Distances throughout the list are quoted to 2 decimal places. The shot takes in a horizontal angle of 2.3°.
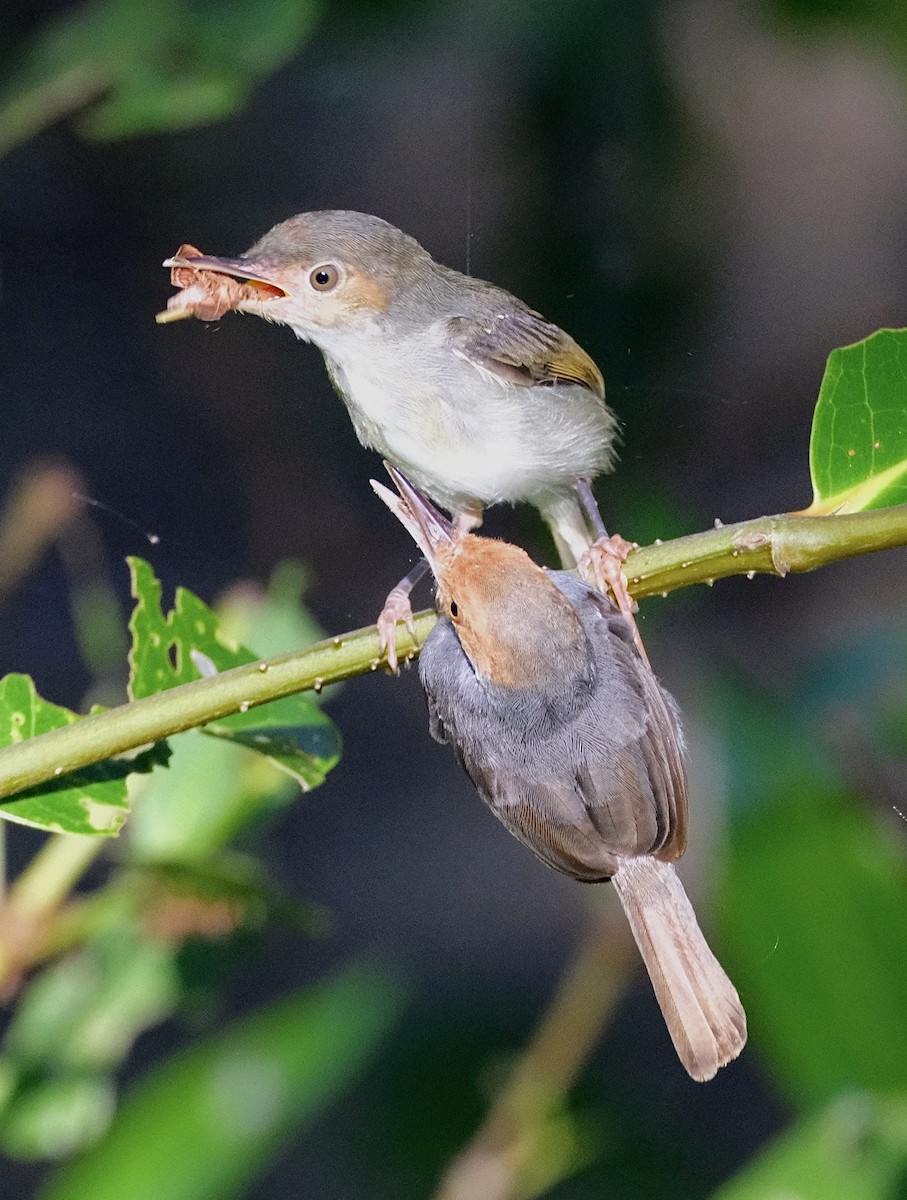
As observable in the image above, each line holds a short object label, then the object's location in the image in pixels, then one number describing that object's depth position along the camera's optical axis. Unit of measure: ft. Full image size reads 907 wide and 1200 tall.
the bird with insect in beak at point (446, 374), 9.64
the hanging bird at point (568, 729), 9.54
